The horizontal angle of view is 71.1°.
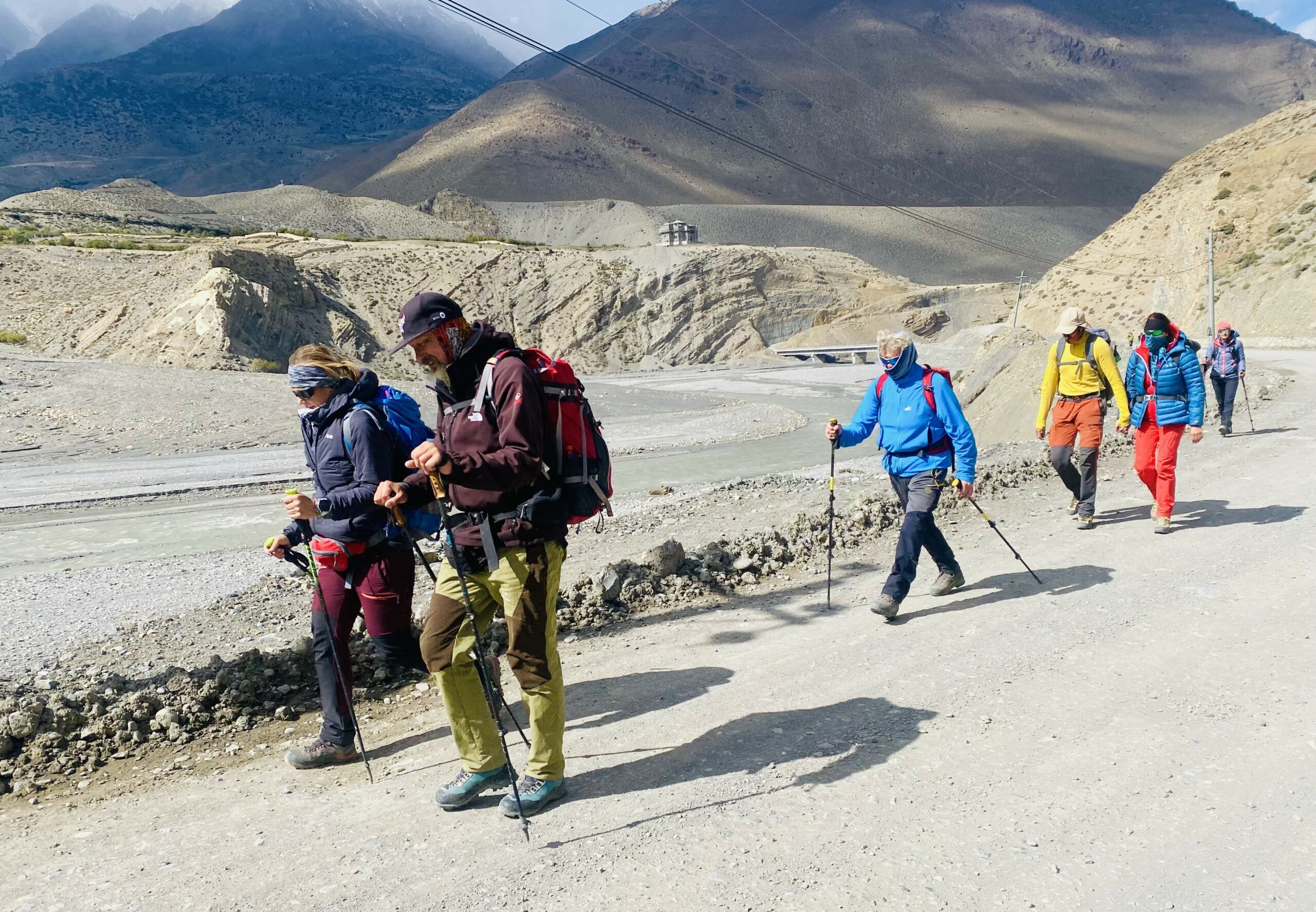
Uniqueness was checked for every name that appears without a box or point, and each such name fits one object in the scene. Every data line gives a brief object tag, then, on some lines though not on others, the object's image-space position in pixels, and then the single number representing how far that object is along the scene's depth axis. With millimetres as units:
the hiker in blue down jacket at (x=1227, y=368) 13539
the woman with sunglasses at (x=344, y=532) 3971
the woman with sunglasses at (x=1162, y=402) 7766
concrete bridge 57688
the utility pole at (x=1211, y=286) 39719
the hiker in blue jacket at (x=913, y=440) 5688
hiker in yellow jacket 7777
